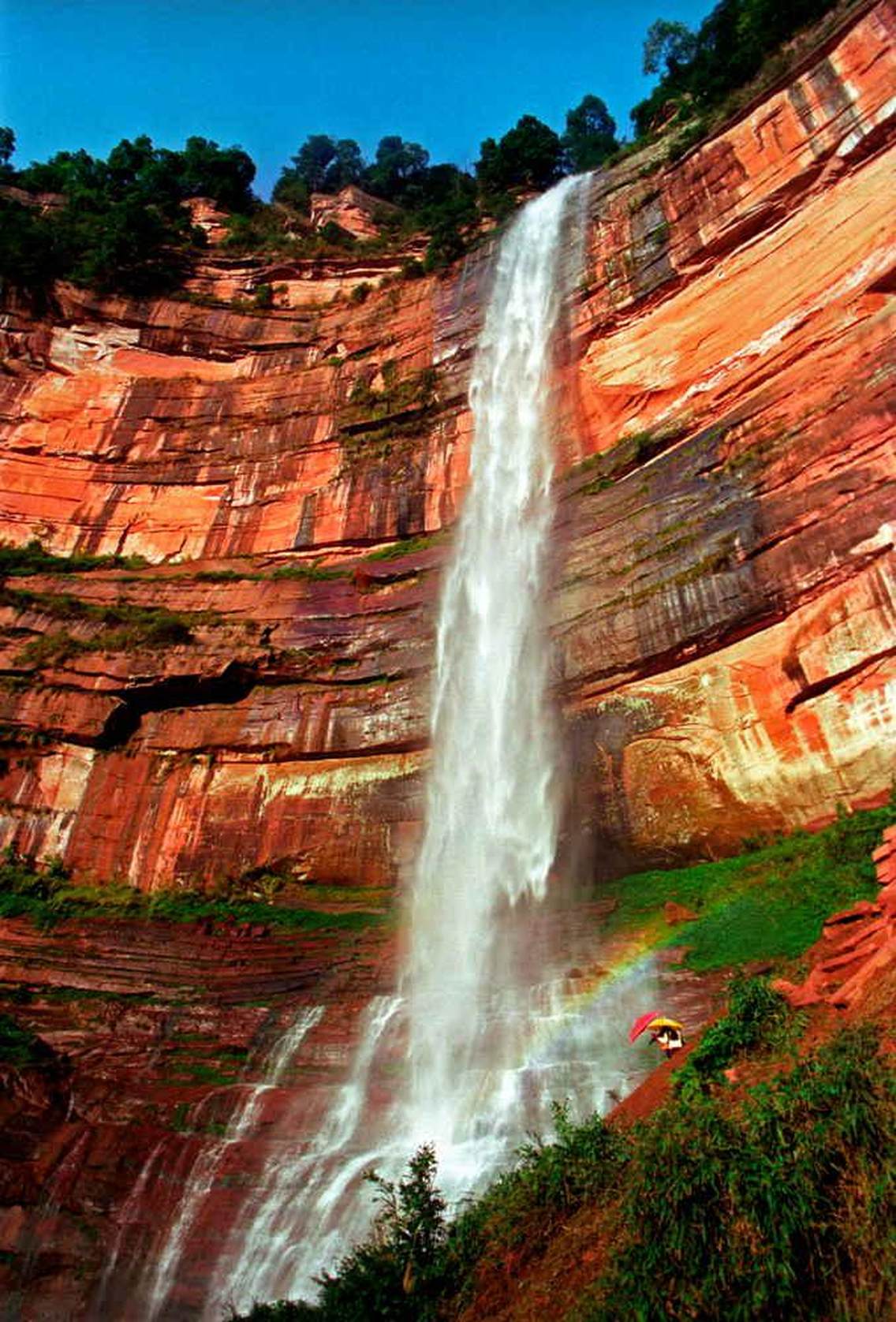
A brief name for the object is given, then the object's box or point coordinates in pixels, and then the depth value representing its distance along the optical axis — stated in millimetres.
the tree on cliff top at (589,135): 41531
